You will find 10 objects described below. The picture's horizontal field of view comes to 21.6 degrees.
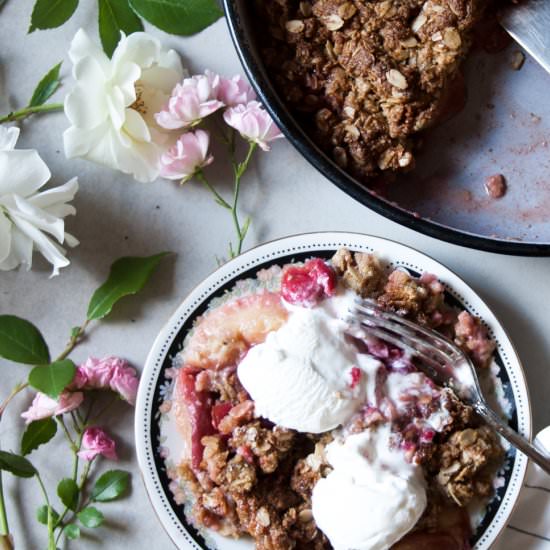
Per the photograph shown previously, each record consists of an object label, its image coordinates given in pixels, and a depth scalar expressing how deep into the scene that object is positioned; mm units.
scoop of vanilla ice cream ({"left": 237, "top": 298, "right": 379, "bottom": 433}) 704
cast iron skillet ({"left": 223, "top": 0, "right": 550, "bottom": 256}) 680
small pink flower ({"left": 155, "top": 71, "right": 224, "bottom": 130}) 727
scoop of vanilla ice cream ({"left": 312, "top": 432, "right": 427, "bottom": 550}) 693
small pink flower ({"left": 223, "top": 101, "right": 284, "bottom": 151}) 727
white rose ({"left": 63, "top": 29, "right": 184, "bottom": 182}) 718
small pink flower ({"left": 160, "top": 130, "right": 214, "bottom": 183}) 736
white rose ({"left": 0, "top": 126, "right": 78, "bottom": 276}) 715
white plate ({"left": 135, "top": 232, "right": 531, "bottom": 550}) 718
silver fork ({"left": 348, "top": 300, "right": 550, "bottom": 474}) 705
